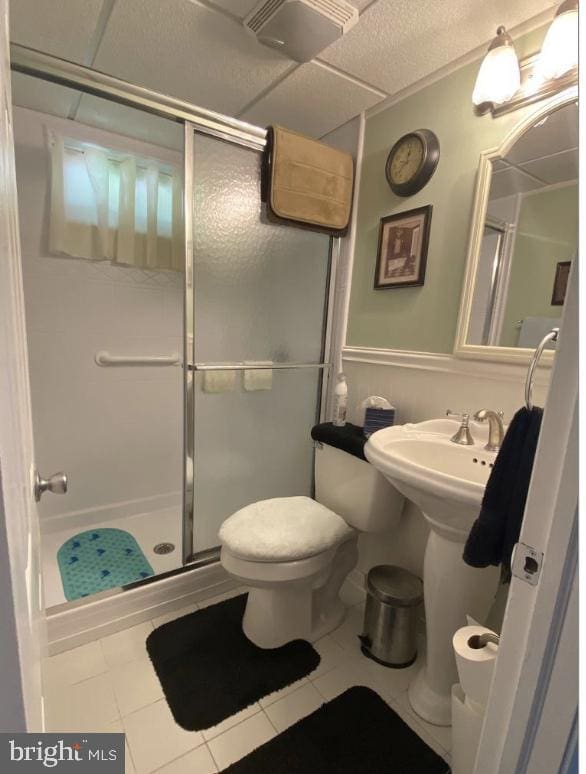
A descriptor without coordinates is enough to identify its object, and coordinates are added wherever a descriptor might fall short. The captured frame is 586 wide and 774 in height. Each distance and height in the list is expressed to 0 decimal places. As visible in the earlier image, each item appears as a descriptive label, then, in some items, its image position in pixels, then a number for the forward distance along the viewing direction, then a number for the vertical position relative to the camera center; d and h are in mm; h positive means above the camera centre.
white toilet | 1275 -768
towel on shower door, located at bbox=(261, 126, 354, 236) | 1500 +605
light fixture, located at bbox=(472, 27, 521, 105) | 1090 +788
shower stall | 1521 -49
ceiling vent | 1061 +898
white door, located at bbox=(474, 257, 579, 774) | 460 -351
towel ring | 751 -56
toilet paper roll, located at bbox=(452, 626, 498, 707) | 821 -738
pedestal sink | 996 -624
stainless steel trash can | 1342 -1056
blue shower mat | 1630 -1197
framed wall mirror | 1074 +314
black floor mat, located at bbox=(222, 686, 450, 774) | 1036 -1215
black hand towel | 831 -339
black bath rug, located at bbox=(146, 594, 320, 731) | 1193 -1223
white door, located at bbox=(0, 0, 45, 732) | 336 -234
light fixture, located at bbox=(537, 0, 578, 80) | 965 +788
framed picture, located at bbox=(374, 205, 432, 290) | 1436 +332
